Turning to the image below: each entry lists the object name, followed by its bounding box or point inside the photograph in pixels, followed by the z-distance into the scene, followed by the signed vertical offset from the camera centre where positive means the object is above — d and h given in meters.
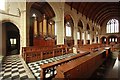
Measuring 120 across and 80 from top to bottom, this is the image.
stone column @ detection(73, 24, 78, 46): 7.56 +1.06
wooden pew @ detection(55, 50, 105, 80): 0.91 -0.60
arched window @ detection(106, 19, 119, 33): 14.02 +3.68
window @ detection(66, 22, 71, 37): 9.35 +1.84
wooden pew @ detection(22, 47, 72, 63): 3.06 -0.86
